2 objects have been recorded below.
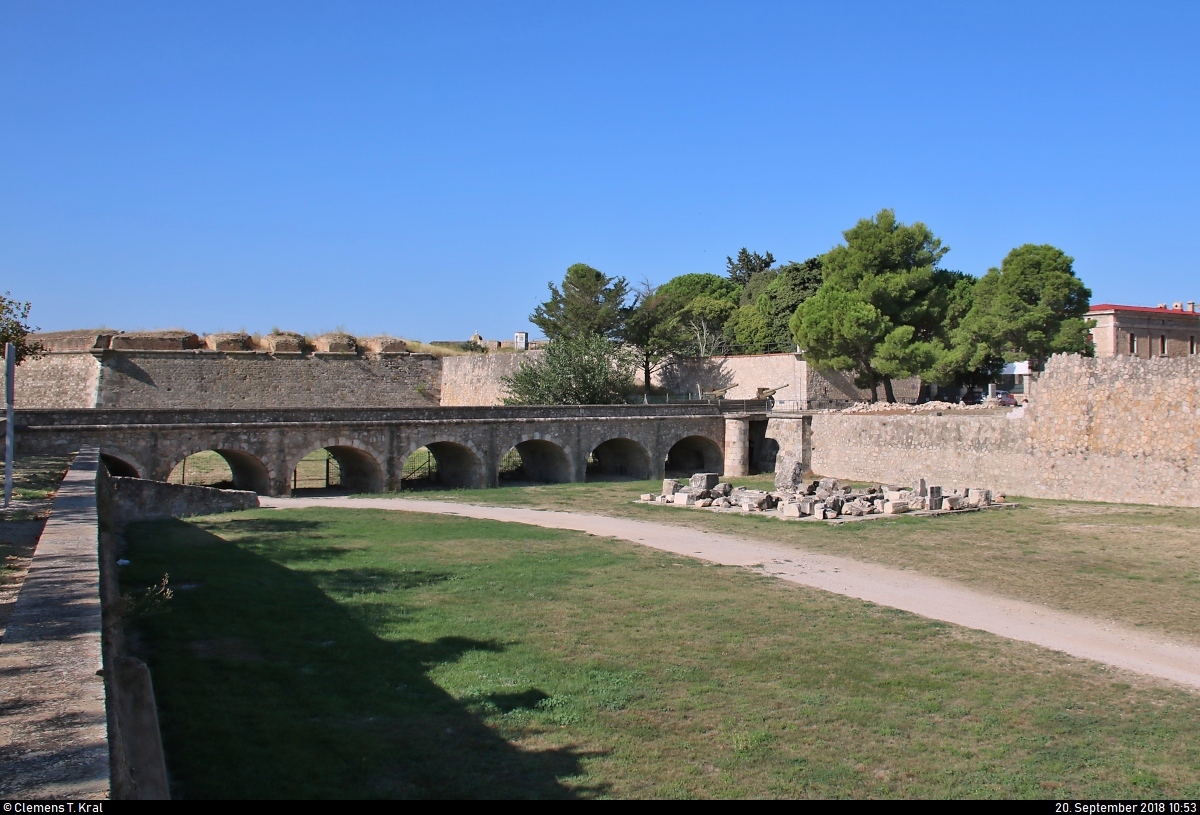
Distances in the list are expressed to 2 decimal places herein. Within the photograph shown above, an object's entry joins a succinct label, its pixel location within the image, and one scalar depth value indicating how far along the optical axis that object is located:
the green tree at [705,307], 49.25
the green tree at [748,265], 70.88
